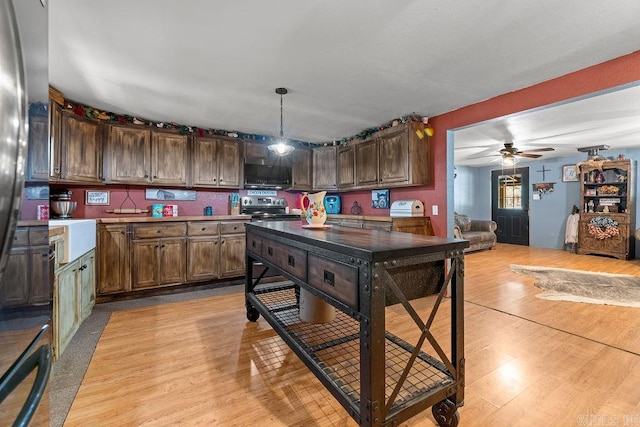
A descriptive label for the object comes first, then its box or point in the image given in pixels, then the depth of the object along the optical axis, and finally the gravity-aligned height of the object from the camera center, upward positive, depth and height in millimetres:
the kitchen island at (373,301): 1172 -403
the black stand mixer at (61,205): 3265 +86
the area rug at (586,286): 3324 -1003
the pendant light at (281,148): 3356 +766
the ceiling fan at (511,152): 5152 +1097
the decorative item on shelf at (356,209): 5070 +49
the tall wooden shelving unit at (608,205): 5773 +135
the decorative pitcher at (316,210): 2143 +14
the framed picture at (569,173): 6711 +902
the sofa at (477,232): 6572 -499
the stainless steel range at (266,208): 4519 +68
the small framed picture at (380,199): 4496 +206
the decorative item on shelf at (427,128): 3686 +1074
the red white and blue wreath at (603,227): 5887 -344
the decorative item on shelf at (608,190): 6035 +443
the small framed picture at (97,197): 3666 +200
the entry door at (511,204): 7711 +205
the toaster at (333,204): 5418 +147
